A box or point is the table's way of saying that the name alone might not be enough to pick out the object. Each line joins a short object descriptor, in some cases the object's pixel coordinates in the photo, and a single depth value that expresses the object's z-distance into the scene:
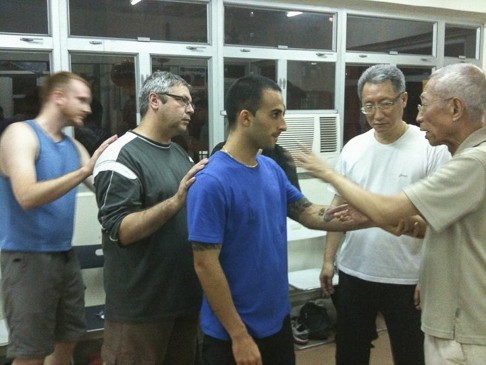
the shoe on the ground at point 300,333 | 3.45
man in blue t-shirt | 1.46
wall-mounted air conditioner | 3.88
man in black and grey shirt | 1.69
